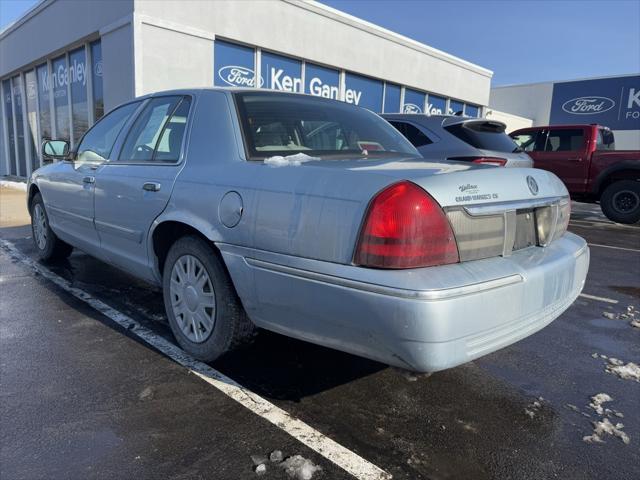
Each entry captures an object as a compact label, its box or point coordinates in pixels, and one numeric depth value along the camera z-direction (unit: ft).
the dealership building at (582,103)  87.76
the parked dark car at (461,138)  19.52
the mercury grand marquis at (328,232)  6.57
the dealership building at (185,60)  31.19
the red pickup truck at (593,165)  33.09
